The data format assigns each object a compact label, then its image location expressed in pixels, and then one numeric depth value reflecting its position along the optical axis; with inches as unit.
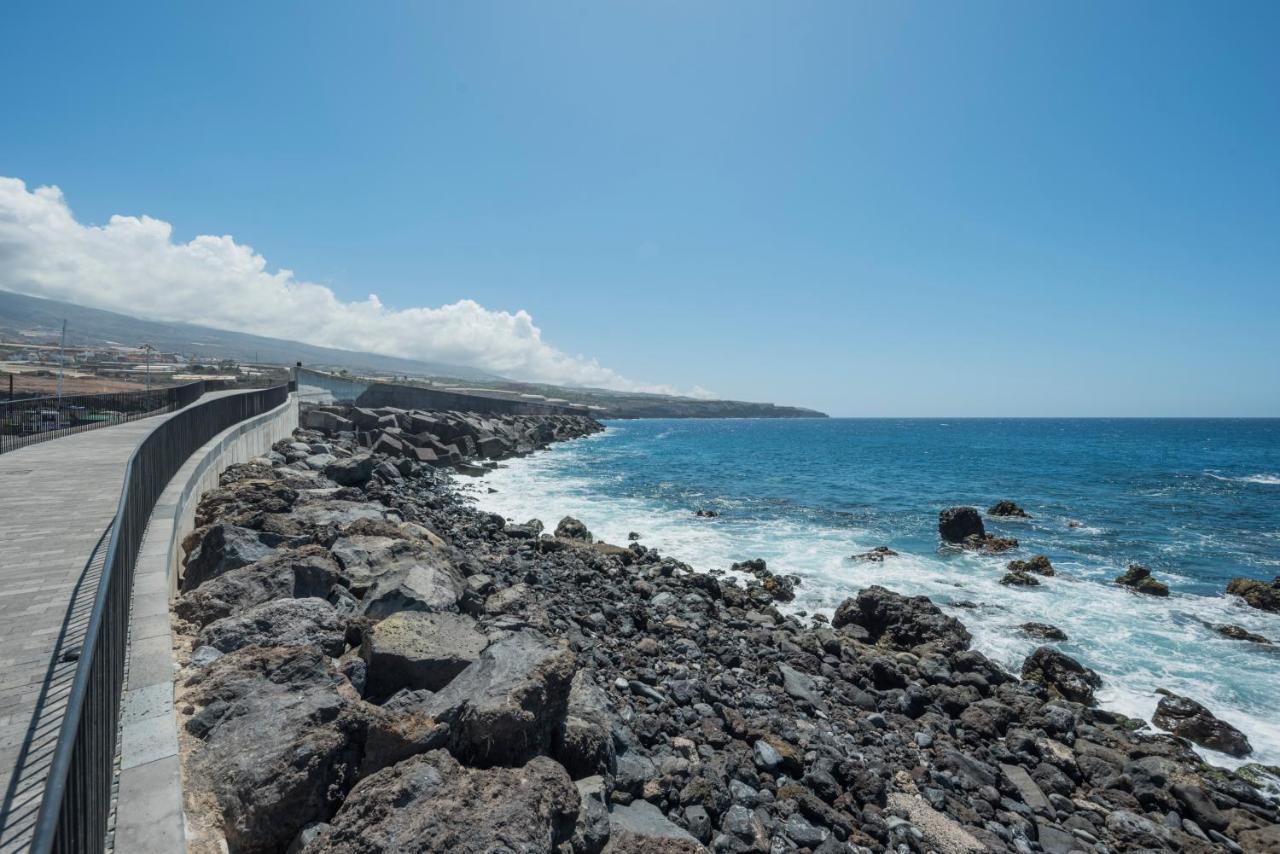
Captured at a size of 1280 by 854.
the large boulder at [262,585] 275.6
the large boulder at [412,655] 230.1
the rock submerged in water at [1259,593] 620.1
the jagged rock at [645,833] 172.1
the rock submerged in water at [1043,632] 527.2
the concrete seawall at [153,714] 136.3
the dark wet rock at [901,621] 501.7
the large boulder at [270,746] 156.6
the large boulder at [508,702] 185.9
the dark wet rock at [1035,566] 733.1
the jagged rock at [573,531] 741.3
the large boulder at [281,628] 243.0
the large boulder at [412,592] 298.5
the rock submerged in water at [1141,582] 652.1
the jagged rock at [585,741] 204.1
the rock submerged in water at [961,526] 900.0
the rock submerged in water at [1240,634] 534.0
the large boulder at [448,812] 139.7
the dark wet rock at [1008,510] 1114.1
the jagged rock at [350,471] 783.7
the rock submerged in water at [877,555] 772.0
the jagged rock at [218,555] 323.3
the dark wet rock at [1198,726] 368.8
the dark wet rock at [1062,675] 424.5
